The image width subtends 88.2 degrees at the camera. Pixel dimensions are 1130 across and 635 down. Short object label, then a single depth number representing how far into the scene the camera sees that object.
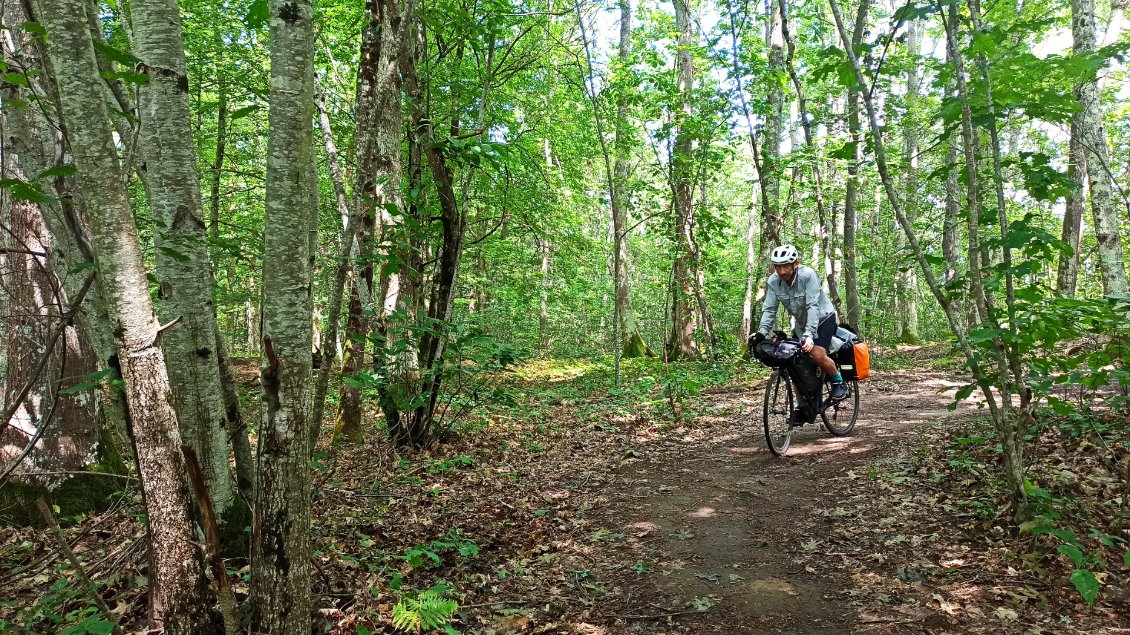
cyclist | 6.20
